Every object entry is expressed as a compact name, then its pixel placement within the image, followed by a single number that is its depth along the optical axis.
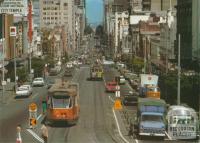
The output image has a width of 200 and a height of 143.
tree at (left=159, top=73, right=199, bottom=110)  61.89
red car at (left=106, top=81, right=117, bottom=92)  91.25
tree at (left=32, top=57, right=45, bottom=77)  126.03
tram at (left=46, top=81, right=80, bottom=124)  49.22
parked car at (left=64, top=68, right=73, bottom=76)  135.00
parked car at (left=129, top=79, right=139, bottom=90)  99.61
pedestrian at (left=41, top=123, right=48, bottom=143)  38.19
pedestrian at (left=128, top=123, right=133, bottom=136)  45.03
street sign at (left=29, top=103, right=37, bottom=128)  47.64
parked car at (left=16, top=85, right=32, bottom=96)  79.88
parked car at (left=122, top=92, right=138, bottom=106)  69.75
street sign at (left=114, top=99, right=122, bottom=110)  64.75
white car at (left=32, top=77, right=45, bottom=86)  102.47
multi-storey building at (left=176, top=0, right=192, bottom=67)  101.31
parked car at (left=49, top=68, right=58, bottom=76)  140.91
